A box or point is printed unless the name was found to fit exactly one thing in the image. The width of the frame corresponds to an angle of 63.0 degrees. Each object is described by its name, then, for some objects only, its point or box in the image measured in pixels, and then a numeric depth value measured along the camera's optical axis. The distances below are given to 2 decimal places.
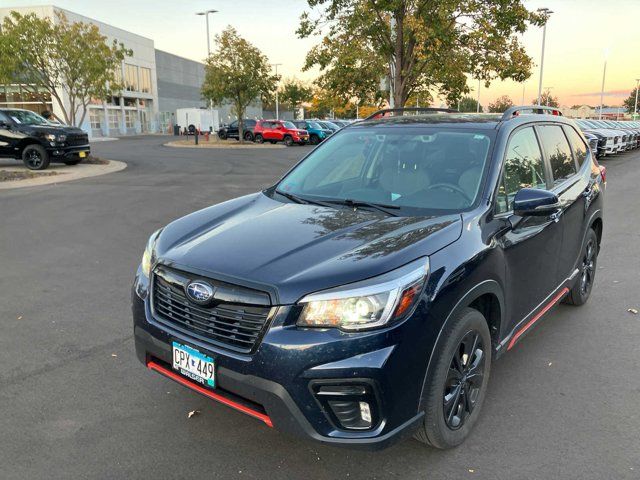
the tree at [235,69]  36.19
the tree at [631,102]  107.19
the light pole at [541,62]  39.38
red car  34.88
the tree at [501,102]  93.96
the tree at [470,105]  90.59
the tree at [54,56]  20.75
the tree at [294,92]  79.12
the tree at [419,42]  14.69
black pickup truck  16.58
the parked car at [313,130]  36.38
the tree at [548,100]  88.28
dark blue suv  2.31
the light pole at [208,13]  47.12
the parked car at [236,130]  38.53
